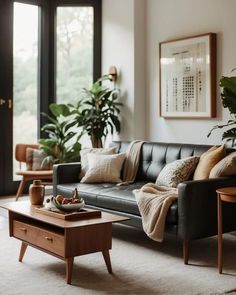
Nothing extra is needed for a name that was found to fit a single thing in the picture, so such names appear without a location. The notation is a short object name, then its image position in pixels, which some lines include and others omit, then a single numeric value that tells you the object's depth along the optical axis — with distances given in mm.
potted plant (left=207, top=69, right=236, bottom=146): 3895
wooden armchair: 6098
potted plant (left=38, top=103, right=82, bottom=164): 6422
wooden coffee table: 3262
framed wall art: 5258
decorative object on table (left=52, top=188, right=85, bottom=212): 3535
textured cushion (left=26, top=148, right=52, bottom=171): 6469
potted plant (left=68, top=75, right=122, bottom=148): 6262
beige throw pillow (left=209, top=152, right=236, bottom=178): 4031
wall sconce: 6395
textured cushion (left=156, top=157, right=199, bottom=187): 4379
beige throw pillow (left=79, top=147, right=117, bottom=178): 5230
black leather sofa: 3713
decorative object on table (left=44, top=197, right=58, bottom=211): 3638
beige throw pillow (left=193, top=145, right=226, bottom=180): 4219
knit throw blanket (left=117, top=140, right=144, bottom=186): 5080
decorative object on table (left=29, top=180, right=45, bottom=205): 3932
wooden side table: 3434
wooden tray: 3440
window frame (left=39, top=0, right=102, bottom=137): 6871
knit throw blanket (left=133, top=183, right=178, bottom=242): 3809
